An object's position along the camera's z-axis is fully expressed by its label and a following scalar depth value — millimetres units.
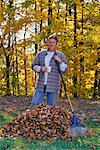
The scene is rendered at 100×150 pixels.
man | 7426
